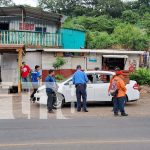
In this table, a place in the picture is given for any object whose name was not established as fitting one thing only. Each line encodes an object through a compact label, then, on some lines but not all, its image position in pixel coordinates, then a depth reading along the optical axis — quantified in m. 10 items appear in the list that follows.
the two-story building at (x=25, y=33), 27.83
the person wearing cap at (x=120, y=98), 16.92
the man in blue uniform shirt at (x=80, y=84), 18.25
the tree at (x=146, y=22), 57.49
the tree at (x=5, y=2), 61.72
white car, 19.67
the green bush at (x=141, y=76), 27.49
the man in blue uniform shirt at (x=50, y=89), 17.97
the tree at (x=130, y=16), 64.19
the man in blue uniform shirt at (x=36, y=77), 22.05
